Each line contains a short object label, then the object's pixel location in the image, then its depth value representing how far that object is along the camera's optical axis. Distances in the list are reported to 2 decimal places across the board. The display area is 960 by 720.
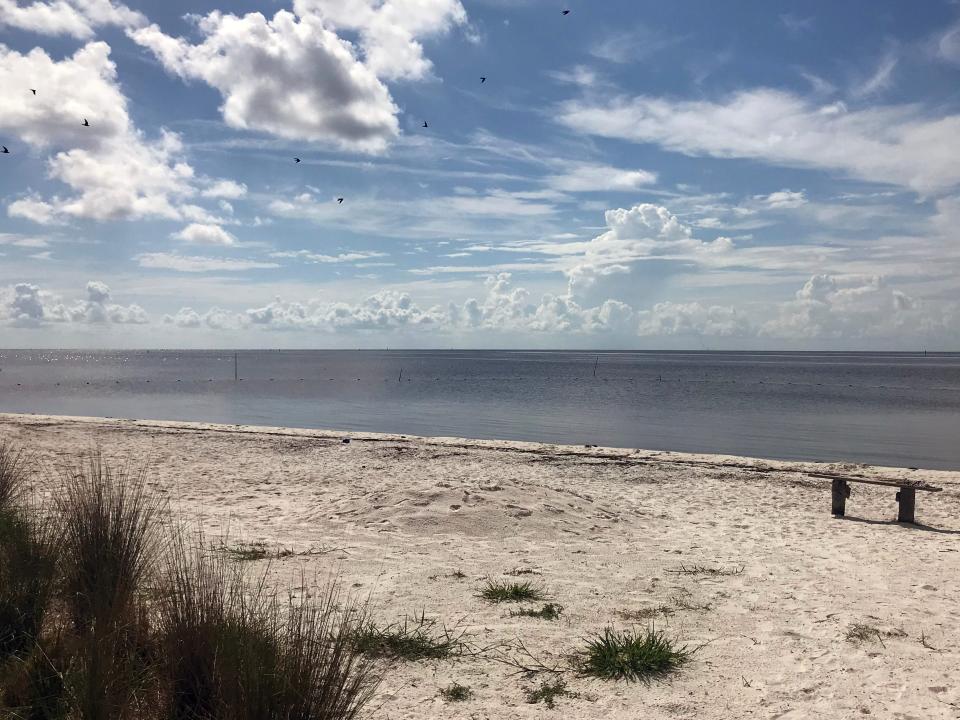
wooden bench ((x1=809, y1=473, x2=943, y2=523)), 11.12
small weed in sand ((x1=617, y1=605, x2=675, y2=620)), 6.14
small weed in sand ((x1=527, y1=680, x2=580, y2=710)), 4.54
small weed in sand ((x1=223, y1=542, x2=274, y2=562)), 7.34
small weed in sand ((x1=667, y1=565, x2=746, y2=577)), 7.62
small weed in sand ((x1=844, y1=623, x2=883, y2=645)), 5.68
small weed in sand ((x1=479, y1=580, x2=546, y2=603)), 6.48
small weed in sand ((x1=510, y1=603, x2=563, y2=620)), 6.04
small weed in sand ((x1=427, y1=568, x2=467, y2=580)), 7.11
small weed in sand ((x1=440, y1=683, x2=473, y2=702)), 4.54
